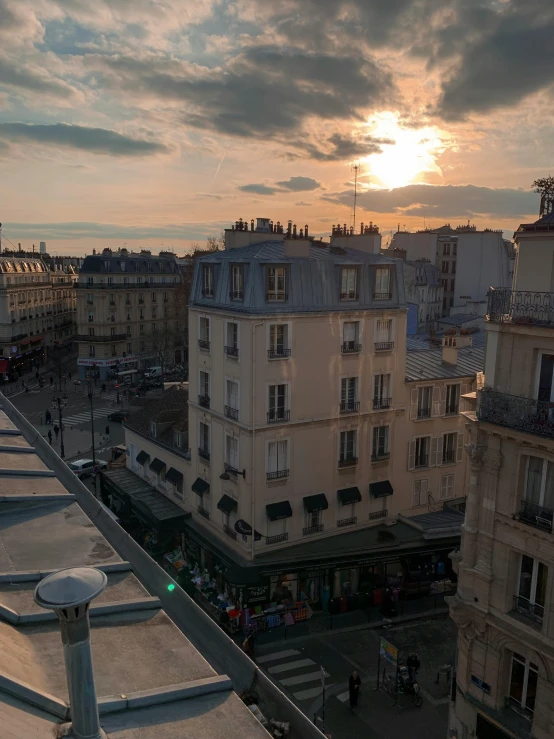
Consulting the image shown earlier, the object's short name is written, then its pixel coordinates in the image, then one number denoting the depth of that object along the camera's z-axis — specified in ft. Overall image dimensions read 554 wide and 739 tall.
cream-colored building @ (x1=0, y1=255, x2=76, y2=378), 227.20
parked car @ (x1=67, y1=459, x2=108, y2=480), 126.41
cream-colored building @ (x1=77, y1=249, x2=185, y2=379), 228.84
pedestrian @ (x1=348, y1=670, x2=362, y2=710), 62.28
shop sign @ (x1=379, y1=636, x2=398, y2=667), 62.18
